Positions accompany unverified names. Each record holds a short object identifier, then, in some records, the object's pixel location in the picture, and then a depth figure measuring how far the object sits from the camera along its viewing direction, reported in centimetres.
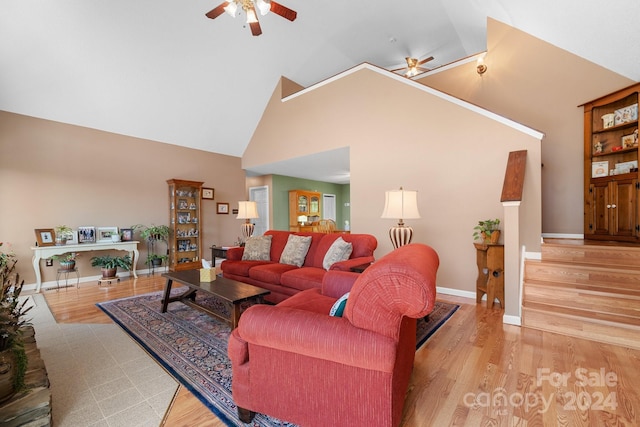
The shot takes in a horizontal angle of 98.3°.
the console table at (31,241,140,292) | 396
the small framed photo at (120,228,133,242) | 490
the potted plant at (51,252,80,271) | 413
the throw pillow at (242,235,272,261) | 394
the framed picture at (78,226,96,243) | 449
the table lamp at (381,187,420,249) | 315
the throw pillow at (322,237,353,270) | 318
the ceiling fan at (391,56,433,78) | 552
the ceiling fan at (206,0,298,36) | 297
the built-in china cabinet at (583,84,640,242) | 347
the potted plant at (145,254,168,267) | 517
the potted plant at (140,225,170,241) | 509
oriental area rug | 167
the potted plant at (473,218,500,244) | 323
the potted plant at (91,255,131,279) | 437
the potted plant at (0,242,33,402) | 131
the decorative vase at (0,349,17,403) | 129
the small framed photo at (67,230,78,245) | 438
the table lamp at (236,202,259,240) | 484
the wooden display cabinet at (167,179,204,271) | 547
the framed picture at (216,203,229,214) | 636
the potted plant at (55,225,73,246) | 421
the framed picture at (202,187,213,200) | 610
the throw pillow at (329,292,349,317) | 144
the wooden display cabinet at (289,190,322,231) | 793
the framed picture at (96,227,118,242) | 471
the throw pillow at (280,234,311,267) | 358
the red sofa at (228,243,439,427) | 112
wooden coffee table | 228
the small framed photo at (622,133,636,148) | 352
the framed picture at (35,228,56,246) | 411
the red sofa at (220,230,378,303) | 300
